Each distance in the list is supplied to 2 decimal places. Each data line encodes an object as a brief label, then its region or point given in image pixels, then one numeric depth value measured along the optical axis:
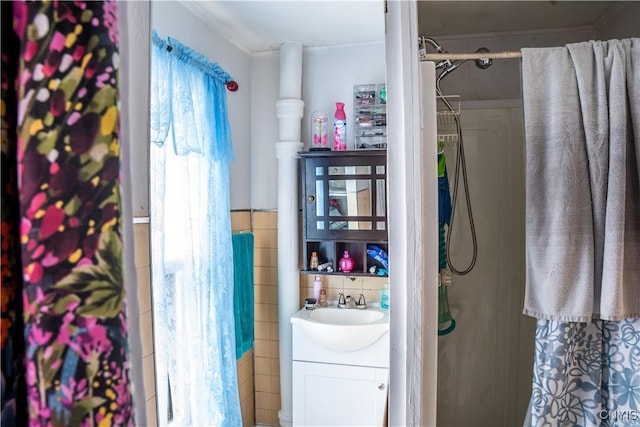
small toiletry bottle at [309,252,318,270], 1.65
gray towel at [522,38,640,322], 1.02
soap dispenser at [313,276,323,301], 1.69
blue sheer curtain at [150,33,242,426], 1.02
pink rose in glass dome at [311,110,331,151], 1.62
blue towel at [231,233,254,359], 1.47
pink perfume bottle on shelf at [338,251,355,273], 1.69
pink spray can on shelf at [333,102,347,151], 1.67
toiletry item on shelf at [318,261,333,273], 1.66
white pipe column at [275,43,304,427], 1.52
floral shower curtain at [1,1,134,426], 0.38
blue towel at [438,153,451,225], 1.60
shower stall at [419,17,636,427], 1.80
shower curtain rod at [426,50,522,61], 1.09
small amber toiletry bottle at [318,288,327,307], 1.71
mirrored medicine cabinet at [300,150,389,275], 1.63
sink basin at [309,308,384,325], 1.71
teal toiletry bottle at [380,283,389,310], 1.74
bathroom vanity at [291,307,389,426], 1.65
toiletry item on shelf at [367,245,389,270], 1.69
